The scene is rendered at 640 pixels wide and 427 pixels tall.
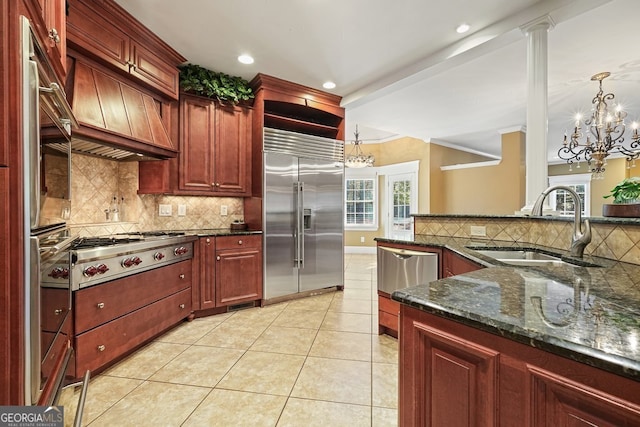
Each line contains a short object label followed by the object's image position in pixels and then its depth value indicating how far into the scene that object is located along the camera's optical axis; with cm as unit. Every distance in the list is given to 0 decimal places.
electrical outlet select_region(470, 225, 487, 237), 243
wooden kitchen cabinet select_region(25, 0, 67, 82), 99
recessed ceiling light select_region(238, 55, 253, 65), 287
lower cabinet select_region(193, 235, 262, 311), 290
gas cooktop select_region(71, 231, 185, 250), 196
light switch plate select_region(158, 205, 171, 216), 312
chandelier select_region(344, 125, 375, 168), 571
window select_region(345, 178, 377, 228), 732
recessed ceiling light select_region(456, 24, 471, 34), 240
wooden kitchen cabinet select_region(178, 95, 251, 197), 303
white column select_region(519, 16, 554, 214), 220
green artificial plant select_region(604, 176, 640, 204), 170
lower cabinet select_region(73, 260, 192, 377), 179
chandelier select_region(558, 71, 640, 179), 332
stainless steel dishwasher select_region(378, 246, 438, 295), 222
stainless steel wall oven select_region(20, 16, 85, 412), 84
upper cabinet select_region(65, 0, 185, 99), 202
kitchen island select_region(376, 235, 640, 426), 55
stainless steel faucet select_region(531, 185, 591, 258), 150
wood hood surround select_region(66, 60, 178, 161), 204
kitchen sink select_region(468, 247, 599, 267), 165
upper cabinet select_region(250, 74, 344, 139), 336
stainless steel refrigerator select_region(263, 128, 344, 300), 330
